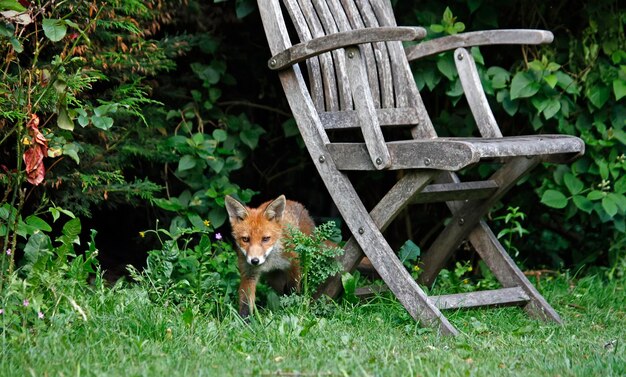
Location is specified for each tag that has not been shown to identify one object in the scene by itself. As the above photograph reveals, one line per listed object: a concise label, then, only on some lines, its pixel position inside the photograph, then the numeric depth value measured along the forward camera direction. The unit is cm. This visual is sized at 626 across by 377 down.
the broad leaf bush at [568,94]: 1046
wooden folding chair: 783
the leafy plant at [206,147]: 1016
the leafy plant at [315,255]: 845
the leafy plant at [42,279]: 677
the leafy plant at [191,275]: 830
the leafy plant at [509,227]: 1023
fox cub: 862
